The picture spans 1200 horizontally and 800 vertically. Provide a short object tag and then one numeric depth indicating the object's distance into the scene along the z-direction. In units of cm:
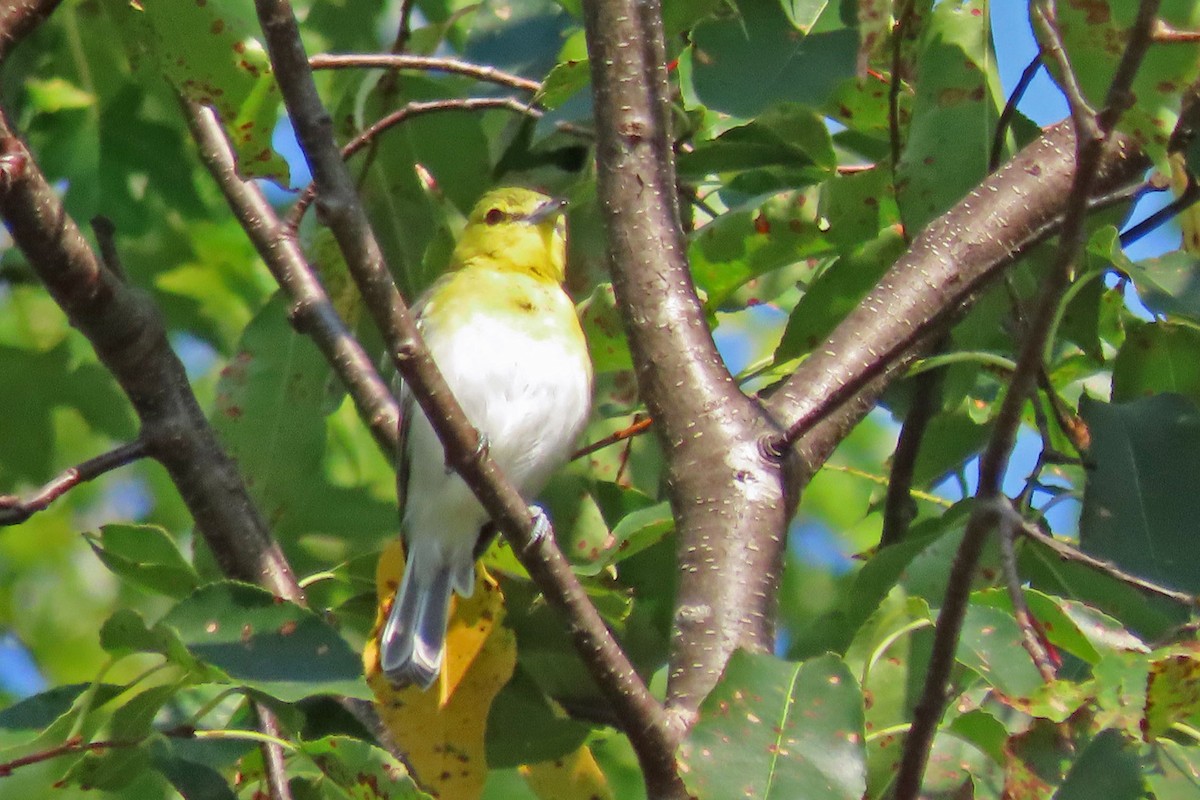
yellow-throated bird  632
